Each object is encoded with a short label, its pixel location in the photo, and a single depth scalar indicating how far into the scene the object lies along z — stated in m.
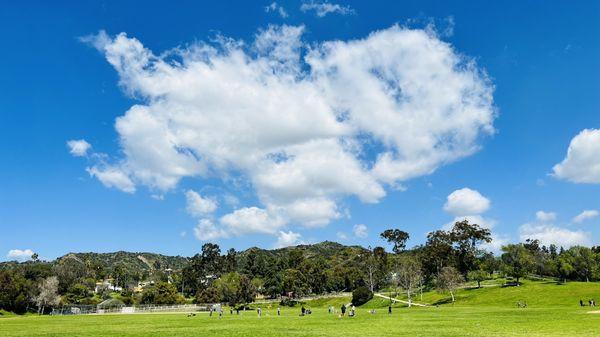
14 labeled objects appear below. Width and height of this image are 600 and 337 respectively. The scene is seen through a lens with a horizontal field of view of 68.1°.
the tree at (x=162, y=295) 145.38
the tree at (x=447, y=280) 101.04
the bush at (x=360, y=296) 125.50
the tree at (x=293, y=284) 153.62
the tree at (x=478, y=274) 124.69
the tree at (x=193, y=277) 193.12
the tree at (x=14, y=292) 131.75
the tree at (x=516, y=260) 120.56
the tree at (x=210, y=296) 142.38
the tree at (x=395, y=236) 173.38
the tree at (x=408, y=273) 118.12
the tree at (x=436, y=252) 137.75
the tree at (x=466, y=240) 136.50
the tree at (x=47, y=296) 132.62
